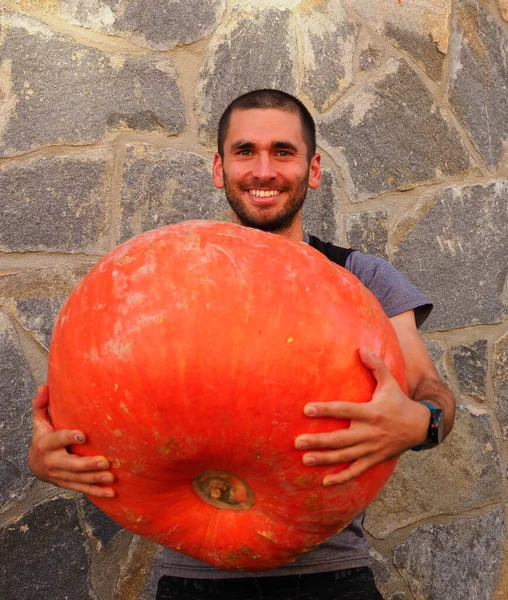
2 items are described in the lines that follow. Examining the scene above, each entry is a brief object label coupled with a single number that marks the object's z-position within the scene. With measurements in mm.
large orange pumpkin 1250
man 1344
